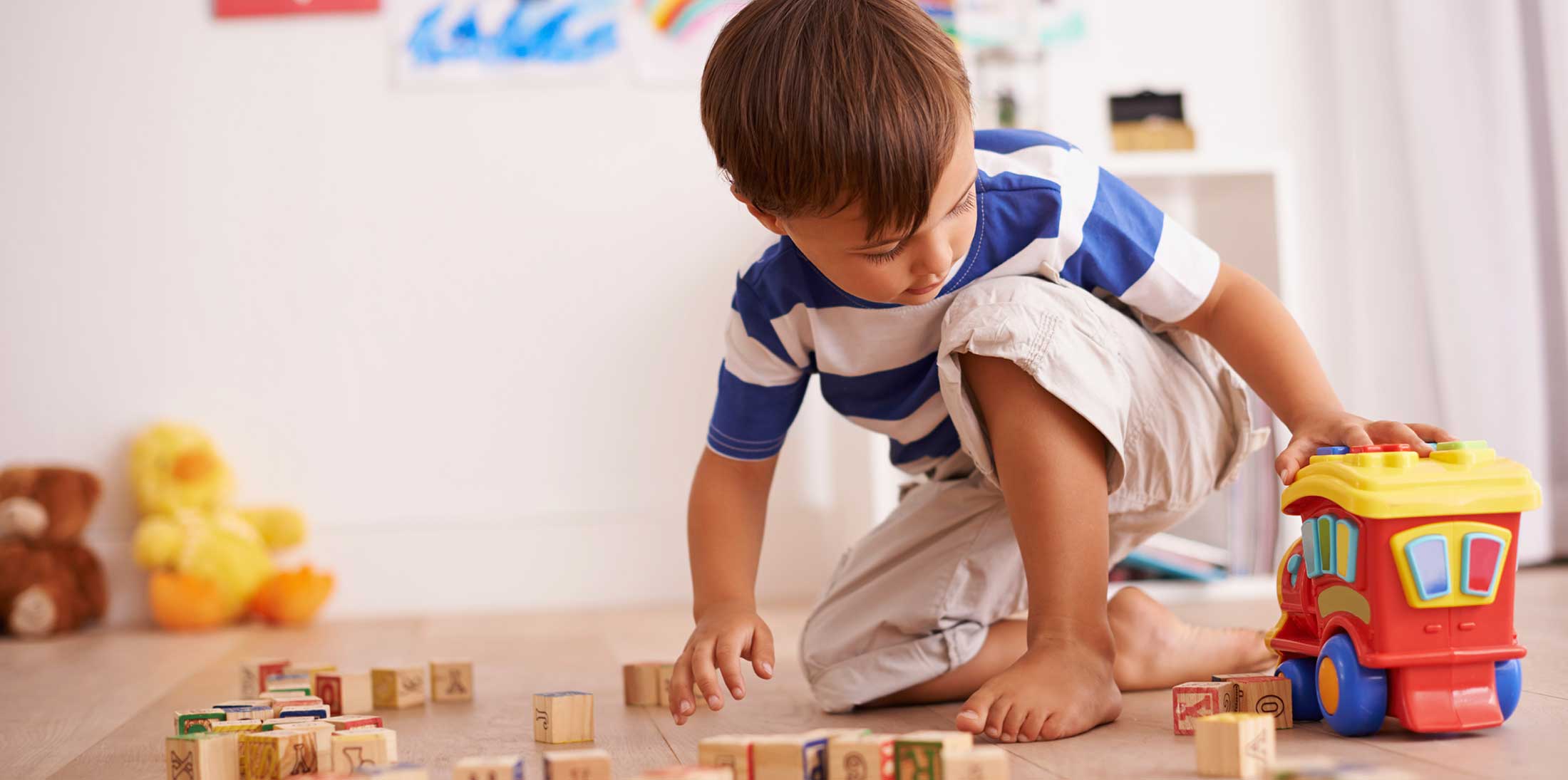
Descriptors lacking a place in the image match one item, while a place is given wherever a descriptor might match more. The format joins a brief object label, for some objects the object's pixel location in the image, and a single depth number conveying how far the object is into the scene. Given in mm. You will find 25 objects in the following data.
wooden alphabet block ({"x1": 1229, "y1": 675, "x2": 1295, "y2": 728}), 773
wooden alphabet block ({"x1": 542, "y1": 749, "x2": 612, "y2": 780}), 646
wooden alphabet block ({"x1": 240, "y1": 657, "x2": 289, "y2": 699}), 1104
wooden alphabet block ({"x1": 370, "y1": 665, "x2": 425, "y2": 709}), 1039
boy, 793
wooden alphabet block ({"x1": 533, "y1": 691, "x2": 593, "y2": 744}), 838
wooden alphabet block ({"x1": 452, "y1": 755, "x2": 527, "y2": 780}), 626
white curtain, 1881
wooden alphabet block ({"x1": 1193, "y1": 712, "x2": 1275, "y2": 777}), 634
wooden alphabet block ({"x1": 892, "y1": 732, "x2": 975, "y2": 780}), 625
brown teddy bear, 1780
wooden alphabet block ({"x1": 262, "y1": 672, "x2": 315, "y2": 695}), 1031
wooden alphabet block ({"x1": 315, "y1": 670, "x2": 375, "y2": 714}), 1019
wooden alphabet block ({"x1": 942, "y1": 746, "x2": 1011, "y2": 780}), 618
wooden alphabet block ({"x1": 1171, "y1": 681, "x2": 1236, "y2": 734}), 759
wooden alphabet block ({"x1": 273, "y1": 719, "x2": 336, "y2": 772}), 718
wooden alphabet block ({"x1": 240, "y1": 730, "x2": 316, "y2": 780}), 710
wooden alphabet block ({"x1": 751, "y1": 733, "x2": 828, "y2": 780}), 643
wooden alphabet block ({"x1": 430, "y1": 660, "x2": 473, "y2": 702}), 1072
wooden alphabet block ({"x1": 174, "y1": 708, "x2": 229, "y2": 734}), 813
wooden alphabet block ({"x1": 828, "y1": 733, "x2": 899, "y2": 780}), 636
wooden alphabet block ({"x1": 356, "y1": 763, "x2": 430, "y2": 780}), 616
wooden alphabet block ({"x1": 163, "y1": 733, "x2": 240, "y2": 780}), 712
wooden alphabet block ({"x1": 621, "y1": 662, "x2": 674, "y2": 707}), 1007
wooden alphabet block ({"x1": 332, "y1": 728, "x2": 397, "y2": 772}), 725
